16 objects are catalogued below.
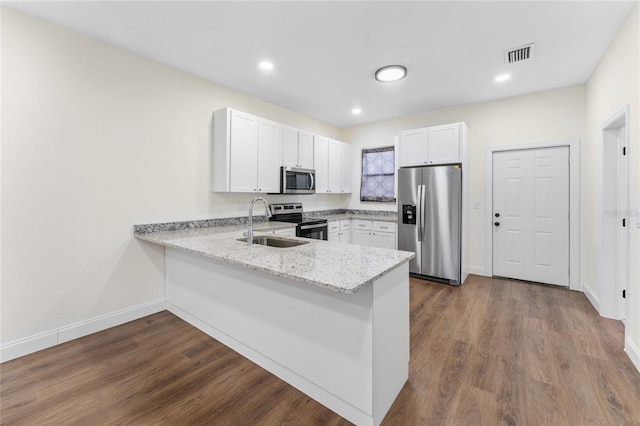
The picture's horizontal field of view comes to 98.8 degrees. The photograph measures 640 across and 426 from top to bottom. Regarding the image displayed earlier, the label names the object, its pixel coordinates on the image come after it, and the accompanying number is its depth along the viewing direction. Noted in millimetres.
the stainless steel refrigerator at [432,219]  3990
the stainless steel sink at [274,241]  2564
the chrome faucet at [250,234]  2386
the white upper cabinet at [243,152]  3422
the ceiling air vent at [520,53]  2721
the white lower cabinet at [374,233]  4746
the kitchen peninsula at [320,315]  1524
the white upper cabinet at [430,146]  4098
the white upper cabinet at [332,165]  4918
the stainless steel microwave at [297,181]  4164
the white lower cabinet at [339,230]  4848
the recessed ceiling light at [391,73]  3137
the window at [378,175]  5316
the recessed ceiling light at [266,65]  3074
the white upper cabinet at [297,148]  4211
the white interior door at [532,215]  3826
